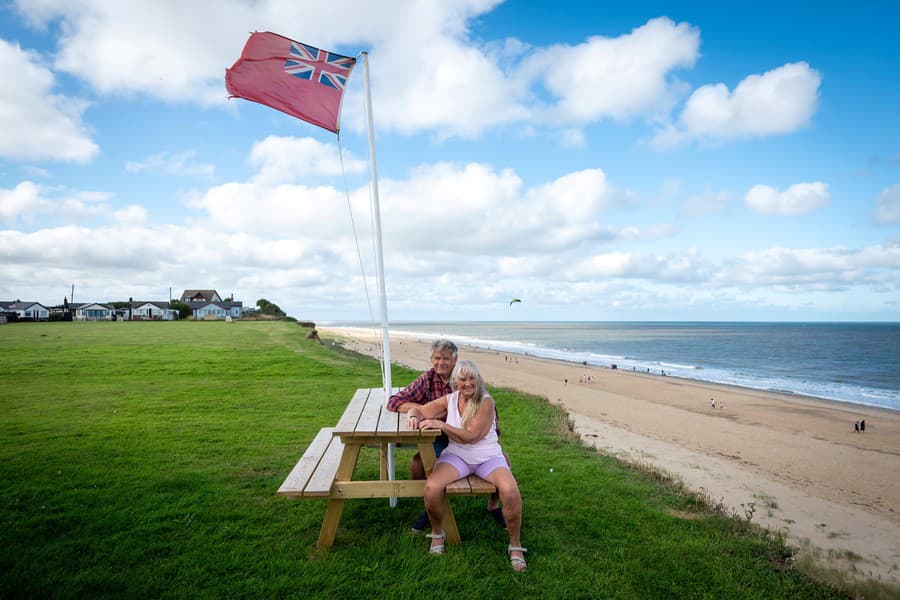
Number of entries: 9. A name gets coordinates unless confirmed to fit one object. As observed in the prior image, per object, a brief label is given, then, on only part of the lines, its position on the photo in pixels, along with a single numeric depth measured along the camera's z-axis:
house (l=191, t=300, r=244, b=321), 92.19
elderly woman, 4.30
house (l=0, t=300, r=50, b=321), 77.81
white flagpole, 5.28
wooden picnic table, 4.23
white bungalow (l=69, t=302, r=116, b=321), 81.00
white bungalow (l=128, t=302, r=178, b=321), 83.67
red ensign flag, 5.52
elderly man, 5.13
